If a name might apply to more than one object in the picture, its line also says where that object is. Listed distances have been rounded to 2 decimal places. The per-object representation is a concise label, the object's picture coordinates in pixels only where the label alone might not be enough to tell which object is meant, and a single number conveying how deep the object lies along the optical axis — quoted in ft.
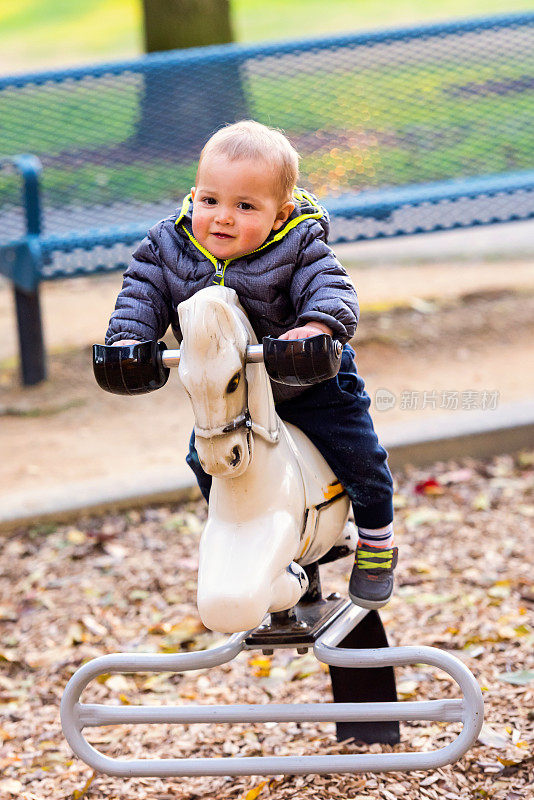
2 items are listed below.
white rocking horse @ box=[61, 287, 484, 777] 14.26
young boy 14.49
